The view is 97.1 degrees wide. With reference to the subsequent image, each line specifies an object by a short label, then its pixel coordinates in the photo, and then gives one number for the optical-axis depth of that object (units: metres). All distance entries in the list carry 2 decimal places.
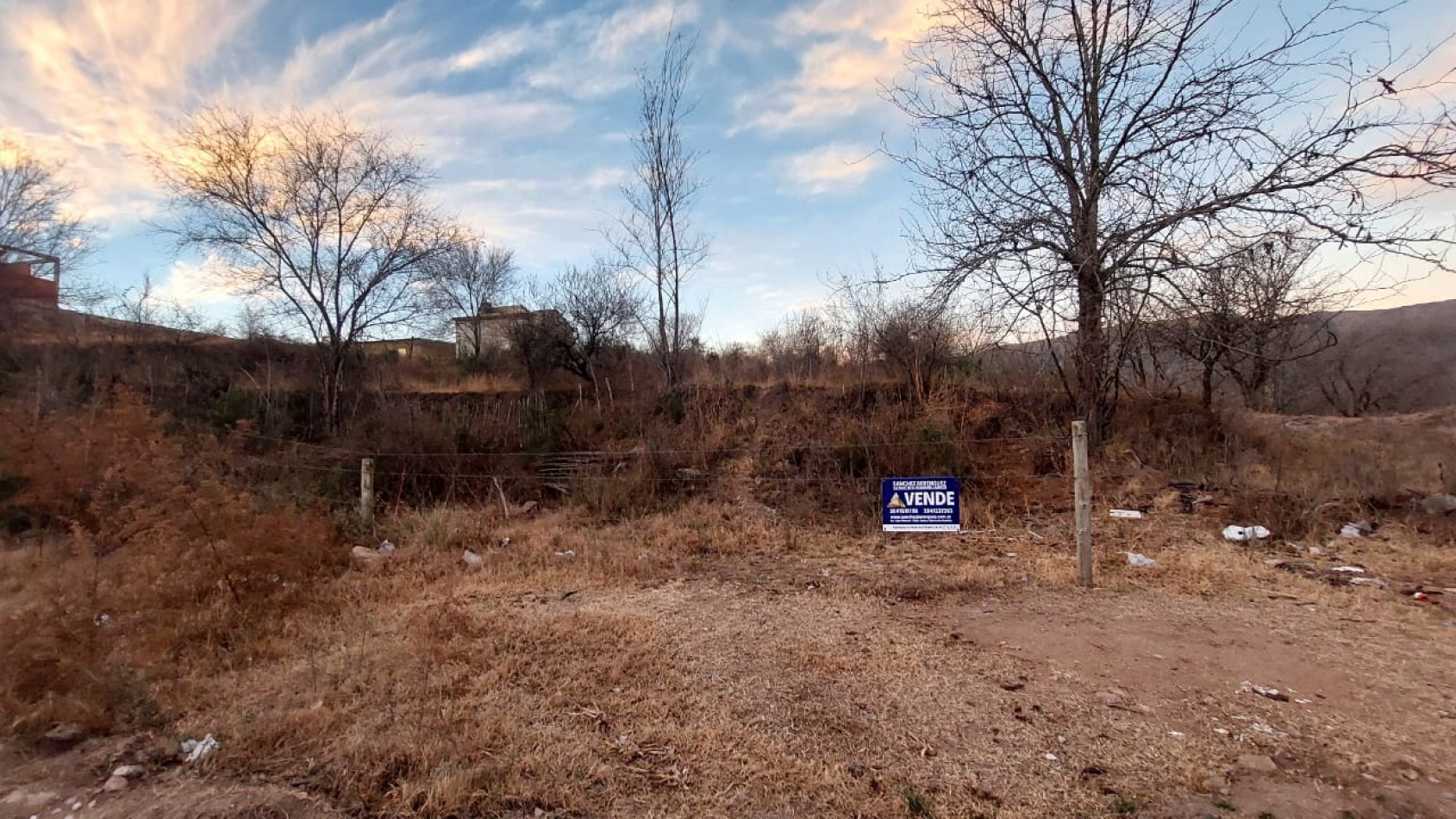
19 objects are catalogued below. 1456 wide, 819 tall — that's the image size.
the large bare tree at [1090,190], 7.61
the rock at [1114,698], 3.44
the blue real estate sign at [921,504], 6.33
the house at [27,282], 17.78
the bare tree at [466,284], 18.75
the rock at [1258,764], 2.81
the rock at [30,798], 2.73
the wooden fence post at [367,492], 8.39
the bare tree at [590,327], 17.47
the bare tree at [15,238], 17.77
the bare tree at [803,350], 14.95
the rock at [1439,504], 7.63
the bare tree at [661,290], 15.39
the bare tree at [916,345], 11.62
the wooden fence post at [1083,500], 5.61
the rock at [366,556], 7.07
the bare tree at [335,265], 15.35
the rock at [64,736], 3.19
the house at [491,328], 18.88
